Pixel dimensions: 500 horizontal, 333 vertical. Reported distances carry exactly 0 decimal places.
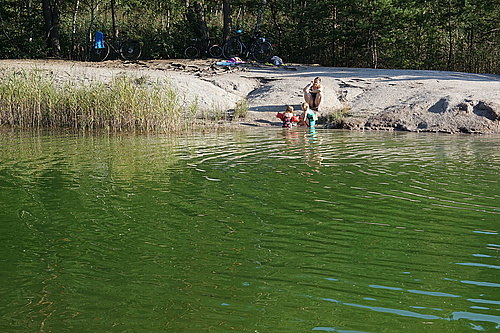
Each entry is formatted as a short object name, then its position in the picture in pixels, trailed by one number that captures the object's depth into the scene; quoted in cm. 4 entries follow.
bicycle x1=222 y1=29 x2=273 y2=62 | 2625
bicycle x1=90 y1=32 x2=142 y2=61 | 2728
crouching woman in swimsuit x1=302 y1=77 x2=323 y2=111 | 1917
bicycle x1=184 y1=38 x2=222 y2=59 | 2738
